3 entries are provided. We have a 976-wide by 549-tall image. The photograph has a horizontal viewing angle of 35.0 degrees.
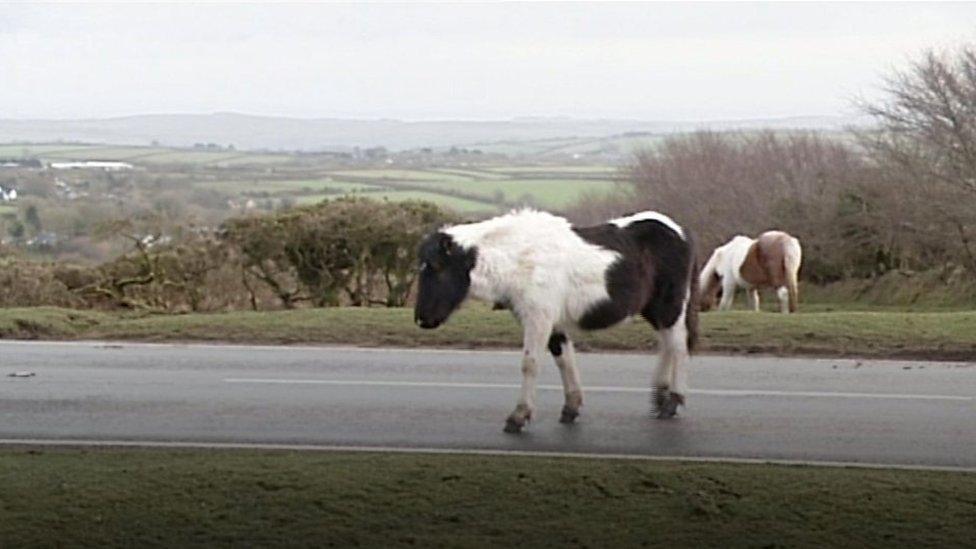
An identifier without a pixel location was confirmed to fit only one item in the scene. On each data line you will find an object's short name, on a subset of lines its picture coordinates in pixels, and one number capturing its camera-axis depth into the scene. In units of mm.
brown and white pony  24672
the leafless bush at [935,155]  32312
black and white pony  10250
